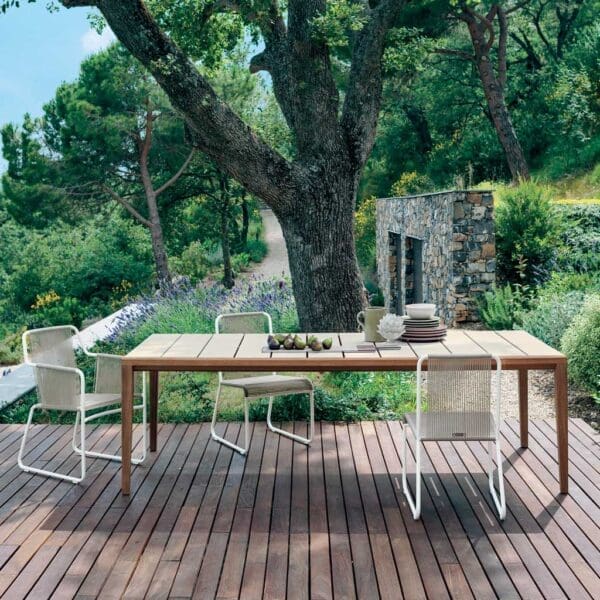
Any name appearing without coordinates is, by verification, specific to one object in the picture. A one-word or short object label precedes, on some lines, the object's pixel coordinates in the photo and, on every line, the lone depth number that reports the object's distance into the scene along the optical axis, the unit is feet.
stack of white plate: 15.14
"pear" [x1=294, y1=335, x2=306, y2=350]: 14.55
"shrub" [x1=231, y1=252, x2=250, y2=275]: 72.27
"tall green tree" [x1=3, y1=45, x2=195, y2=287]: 60.64
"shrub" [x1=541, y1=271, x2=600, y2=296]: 27.27
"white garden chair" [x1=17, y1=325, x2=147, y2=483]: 15.19
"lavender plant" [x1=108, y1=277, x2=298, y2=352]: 28.02
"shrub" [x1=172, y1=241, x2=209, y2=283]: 69.72
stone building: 30.42
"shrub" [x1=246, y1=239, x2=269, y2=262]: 76.02
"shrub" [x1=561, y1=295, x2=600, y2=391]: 20.31
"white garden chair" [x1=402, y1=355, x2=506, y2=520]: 12.69
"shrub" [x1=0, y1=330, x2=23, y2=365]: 38.27
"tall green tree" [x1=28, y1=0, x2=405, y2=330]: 23.44
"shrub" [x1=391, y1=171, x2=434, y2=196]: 62.08
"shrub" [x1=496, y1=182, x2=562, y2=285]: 30.58
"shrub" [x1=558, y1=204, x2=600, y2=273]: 29.66
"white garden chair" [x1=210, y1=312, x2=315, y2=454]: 16.27
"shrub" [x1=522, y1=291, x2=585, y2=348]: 23.84
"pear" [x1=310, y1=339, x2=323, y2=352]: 14.40
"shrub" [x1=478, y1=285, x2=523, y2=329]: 28.02
